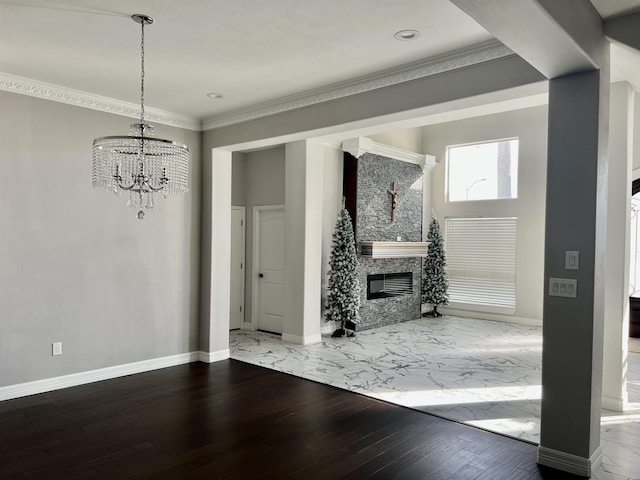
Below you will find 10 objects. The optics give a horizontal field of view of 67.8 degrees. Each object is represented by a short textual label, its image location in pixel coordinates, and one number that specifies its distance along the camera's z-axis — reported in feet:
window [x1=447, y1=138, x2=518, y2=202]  28.50
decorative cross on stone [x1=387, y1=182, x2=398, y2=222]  27.20
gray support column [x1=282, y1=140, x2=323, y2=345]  21.72
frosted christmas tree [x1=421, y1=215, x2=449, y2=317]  29.63
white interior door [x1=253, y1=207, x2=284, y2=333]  24.11
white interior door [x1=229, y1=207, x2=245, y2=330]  24.81
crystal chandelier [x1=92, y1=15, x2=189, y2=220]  11.21
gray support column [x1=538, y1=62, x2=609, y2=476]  9.67
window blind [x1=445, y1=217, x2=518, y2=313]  28.35
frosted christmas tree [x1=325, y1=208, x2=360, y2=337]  22.94
